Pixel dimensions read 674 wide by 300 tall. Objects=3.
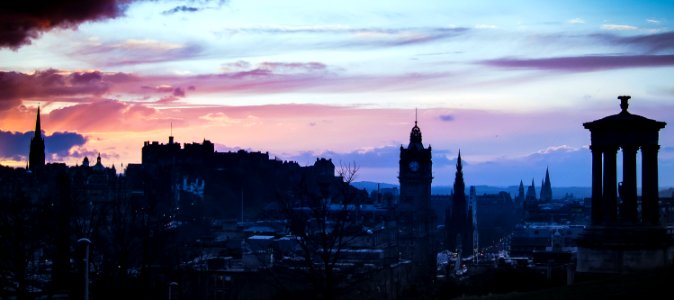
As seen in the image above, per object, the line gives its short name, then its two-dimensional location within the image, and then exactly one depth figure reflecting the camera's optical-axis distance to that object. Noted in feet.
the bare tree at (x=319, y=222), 106.42
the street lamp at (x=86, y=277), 97.60
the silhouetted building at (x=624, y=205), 124.98
